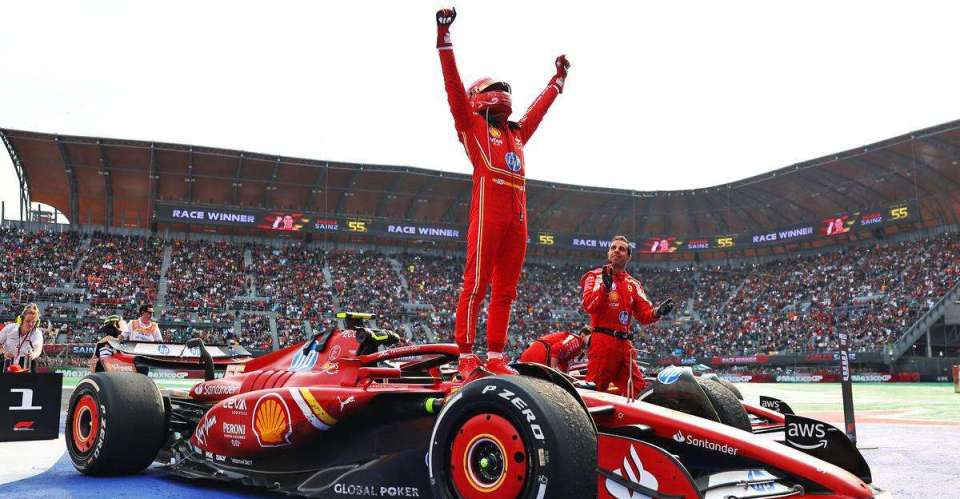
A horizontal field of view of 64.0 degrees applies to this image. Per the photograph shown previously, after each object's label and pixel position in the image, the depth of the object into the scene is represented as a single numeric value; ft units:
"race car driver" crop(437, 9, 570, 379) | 15.75
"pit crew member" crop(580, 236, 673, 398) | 19.04
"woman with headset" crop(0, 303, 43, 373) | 33.42
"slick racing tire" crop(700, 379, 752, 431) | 16.42
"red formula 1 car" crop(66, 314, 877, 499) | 10.42
